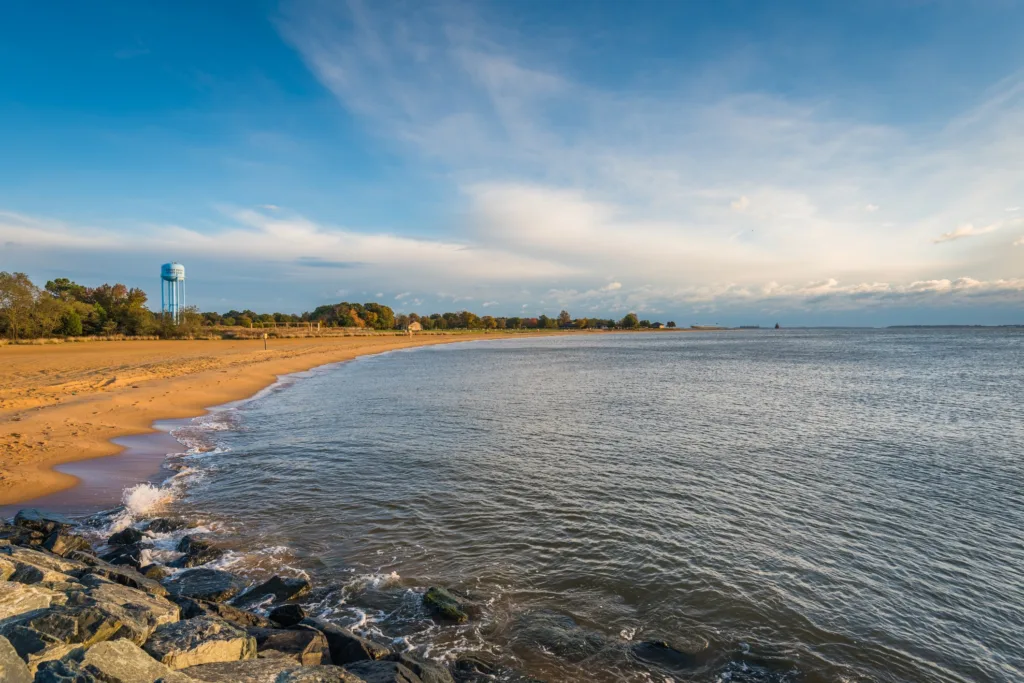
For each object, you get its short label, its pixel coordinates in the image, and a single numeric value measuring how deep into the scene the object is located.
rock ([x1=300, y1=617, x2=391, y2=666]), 7.04
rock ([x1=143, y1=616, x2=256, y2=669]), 5.87
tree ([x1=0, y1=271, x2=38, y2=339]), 69.00
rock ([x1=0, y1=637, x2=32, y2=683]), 4.63
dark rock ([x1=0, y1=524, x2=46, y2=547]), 9.98
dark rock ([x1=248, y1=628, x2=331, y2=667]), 6.71
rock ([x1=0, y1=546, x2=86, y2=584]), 7.12
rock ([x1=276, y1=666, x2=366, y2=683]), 5.32
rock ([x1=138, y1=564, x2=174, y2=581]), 9.68
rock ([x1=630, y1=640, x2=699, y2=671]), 7.58
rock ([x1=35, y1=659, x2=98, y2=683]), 4.69
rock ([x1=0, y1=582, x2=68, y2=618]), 6.25
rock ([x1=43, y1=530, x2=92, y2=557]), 9.77
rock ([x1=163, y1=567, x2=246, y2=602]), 9.10
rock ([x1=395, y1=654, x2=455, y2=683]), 6.64
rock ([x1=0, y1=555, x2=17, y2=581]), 7.00
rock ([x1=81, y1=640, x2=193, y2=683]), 5.05
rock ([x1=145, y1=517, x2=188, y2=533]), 11.93
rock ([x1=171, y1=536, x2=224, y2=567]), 10.41
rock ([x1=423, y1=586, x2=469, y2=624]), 8.62
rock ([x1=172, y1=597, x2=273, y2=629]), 7.70
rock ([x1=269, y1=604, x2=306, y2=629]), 8.26
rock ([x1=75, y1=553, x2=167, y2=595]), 8.34
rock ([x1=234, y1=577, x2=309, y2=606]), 9.12
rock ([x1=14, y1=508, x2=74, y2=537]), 10.81
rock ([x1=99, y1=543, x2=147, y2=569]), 10.12
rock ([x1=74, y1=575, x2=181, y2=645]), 6.24
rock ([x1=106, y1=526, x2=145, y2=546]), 11.17
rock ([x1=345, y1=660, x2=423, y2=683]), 6.07
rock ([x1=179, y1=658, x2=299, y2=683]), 5.32
